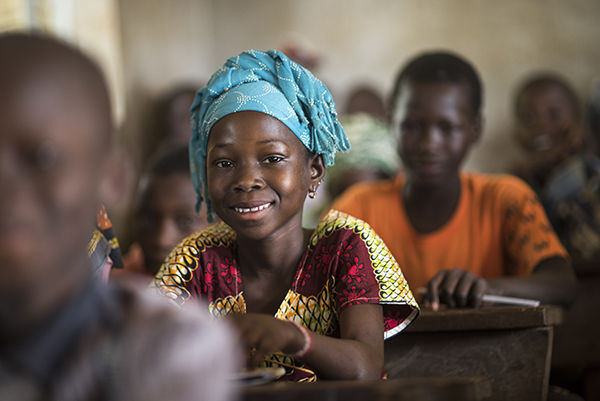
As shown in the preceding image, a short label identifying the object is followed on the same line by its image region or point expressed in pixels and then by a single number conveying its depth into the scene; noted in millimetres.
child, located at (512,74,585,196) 4844
